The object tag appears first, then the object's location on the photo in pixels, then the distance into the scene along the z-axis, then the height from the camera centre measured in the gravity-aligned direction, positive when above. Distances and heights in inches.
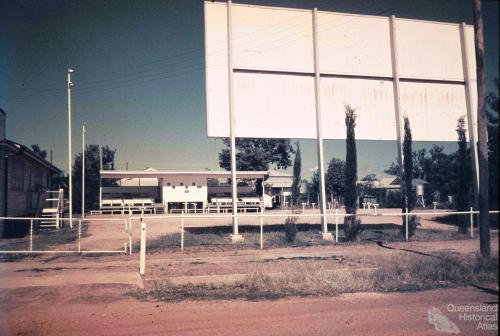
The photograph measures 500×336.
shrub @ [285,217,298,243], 640.5 -64.2
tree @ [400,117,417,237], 719.7 +23.0
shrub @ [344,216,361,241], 660.7 -66.8
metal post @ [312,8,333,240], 689.0 +141.6
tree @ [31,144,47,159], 3626.0 +468.3
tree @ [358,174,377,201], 2122.0 +16.8
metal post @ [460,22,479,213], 753.6 +171.1
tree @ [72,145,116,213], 1747.0 +119.9
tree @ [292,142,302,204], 691.4 +17.4
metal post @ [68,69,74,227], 1020.5 +145.9
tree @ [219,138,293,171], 2345.0 +241.9
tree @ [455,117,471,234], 748.0 +25.0
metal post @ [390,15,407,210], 735.7 +210.6
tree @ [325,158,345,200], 2288.8 +72.4
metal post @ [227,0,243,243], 653.9 +175.6
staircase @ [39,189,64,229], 961.7 -46.1
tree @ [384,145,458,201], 1913.4 +125.9
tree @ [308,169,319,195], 2175.3 +32.0
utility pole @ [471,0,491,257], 391.2 +58.2
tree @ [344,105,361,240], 662.5 +23.9
